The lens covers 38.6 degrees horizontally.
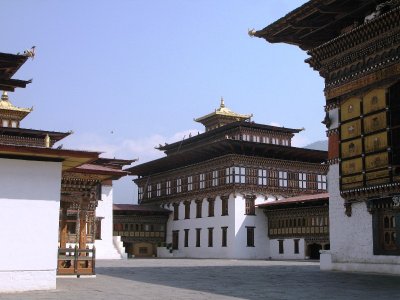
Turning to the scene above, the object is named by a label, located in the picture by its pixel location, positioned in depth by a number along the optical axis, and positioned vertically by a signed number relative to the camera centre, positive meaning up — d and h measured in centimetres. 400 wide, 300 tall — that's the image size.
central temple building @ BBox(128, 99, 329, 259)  5106 +485
